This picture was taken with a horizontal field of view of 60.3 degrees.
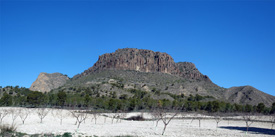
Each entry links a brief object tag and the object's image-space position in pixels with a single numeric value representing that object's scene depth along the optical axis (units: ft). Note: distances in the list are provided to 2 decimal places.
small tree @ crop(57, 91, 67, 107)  289.72
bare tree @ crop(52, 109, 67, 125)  186.91
